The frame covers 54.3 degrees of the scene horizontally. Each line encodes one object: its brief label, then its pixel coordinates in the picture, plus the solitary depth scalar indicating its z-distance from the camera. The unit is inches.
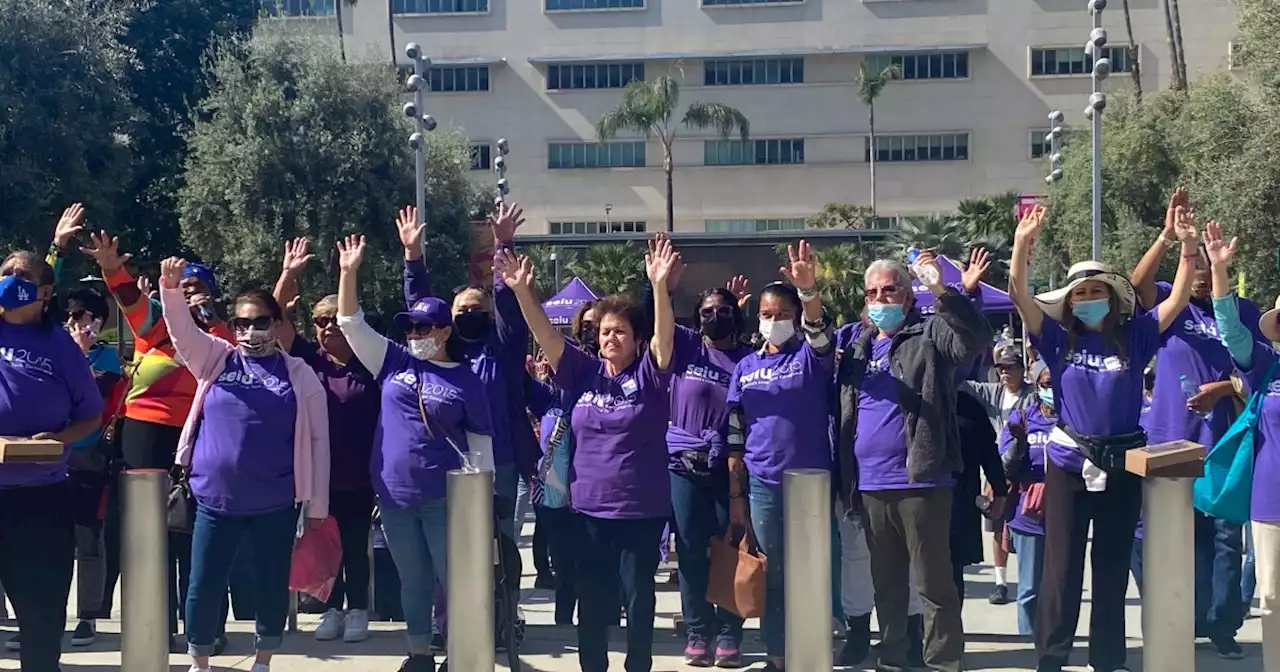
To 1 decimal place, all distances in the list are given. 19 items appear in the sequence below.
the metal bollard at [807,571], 184.1
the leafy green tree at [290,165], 1022.4
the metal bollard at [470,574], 188.7
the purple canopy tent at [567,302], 775.7
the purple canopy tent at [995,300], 770.8
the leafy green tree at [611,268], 1421.0
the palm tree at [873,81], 2015.3
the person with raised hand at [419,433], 222.2
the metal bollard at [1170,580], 180.7
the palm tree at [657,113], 1993.1
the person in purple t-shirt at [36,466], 210.2
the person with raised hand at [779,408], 229.8
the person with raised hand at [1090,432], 215.3
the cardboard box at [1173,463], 181.9
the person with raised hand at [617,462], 216.4
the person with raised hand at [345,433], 257.3
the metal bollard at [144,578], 192.5
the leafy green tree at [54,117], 764.6
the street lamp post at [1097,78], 789.9
